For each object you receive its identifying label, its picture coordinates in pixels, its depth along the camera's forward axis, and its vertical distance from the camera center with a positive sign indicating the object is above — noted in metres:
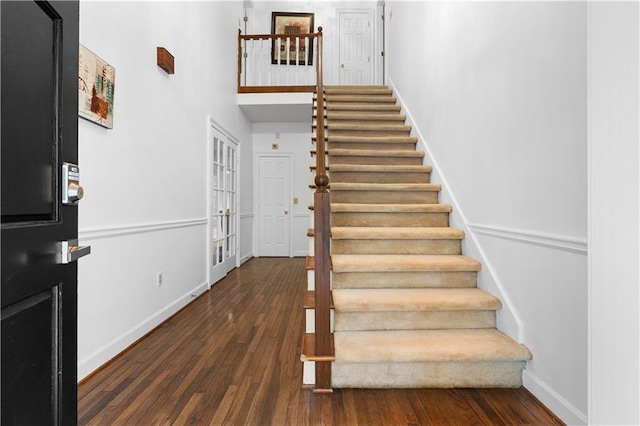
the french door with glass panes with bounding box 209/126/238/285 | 4.44 +0.08
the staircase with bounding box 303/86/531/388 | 1.93 -0.49
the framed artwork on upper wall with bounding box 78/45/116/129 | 2.00 +0.70
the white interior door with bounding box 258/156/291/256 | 7.04 +0.14
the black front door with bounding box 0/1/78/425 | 0.79 -0.01
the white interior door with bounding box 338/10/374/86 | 7.23 +3.19
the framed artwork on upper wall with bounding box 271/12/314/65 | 7.00 +3.50
